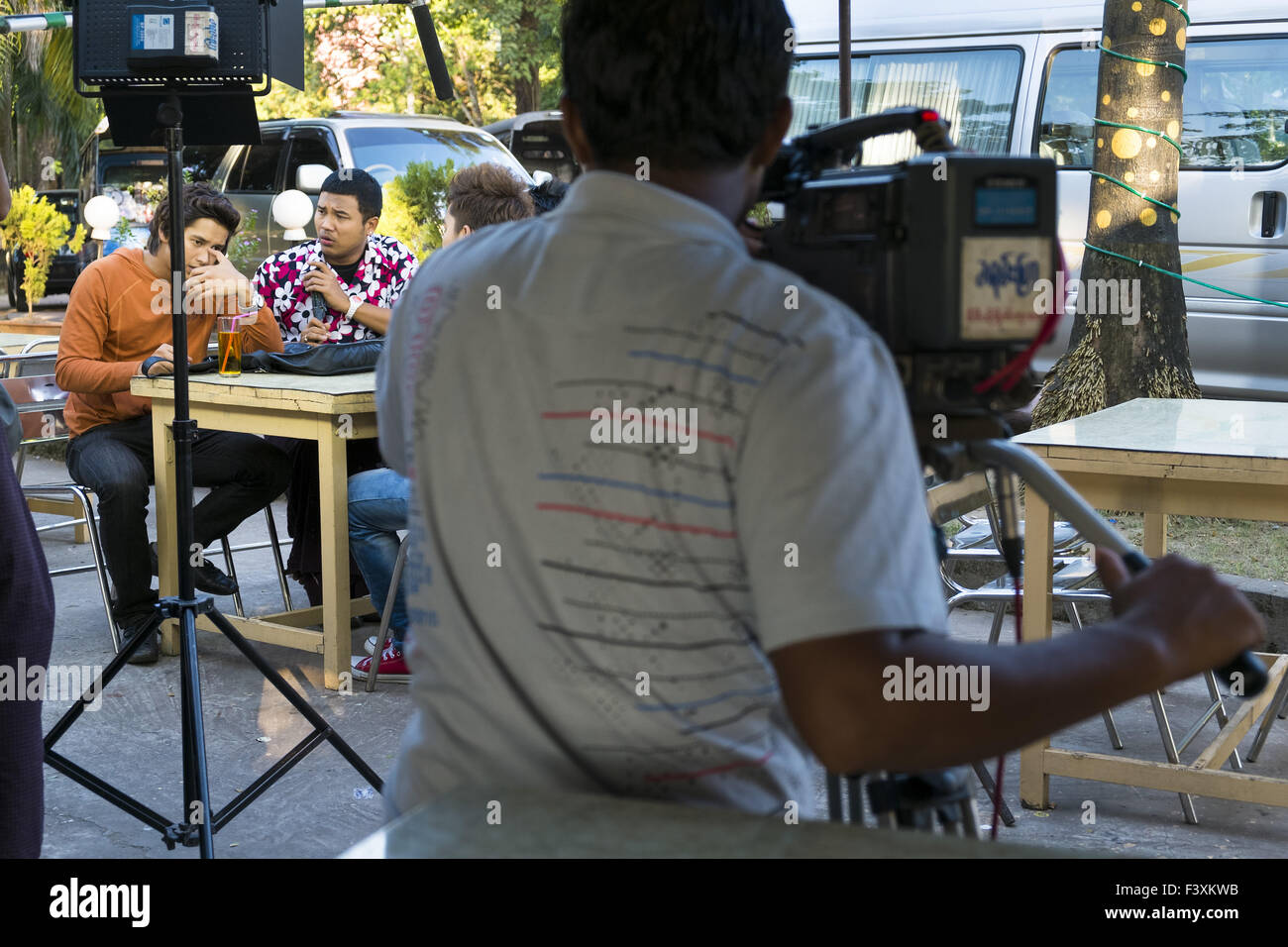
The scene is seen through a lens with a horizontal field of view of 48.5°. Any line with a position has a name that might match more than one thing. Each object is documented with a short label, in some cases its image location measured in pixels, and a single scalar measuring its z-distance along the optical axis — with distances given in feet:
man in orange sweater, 15.78
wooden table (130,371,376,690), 14.61
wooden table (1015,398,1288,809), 10.68
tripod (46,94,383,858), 10.24
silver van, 26.48
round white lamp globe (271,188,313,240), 24.59
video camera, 4.00
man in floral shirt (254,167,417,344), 17.42
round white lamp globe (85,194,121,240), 27.81
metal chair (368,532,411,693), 14.62
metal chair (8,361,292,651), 18.60
